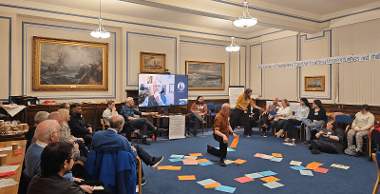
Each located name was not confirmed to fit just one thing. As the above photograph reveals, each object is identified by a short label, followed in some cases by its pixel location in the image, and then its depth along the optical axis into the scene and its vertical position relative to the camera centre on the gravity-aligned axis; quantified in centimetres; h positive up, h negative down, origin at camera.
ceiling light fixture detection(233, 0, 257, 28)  500 +152
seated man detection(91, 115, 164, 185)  292 -51
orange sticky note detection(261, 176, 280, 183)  412 -138
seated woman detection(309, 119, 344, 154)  586 -104
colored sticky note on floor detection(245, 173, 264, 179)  425 -138
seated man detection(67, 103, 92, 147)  508 -63
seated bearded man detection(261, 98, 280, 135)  818 -57
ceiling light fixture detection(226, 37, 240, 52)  872 +169
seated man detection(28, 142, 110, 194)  170 -55
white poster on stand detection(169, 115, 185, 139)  754 -95
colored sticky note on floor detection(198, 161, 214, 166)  502 -135
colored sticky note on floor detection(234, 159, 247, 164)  513 -136
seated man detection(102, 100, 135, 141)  661 -57
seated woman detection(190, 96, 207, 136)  829 -53
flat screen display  802 +20
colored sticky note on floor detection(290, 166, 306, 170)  480 -136
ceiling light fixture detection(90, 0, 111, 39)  629 +158
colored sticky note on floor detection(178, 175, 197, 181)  415 -138
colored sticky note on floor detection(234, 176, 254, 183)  407 -139
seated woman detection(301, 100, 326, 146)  668 -64
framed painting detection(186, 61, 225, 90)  1022 +89
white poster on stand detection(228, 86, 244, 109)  1053 +13
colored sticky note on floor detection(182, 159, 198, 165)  500 -135
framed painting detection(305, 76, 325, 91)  825 +46
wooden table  200 -73
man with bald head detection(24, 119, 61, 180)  237 -49
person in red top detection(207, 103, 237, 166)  497 -66
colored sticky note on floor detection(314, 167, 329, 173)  457 -136
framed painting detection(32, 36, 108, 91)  730 +95
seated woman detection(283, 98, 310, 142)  727 -59
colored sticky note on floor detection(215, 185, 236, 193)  370 -140
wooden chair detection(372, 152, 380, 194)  294 -72
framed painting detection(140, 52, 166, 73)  877 +120
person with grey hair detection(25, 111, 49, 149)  374 -37
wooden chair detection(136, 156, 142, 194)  330 -104
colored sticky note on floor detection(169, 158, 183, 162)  523 -135
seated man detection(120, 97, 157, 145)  686 -68
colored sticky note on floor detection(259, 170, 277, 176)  439 -137
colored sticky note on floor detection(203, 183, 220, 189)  383 -140
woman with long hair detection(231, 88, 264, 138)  781 -37
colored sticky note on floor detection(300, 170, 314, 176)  441 -137
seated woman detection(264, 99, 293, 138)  768 -63
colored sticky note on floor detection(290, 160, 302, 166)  497 -134
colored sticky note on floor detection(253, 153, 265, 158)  557 -133
